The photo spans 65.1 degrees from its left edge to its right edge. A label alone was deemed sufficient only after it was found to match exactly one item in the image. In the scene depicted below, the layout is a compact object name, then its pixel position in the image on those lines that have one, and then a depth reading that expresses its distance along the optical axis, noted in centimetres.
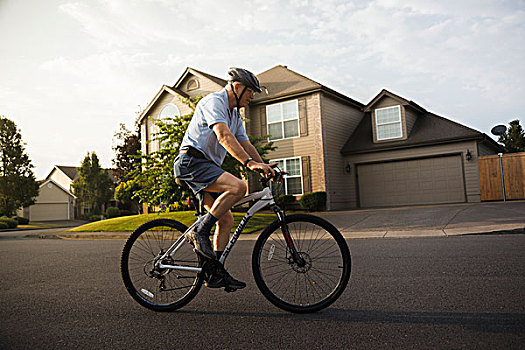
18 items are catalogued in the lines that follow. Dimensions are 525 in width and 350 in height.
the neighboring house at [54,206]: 4369
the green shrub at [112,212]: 3991
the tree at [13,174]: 3403
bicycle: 335
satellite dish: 1870
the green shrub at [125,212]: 4314
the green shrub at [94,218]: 3825
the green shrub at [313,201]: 1903
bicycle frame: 347
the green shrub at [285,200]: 1998
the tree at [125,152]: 3509
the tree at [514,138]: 3847
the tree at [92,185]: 4244
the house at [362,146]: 1925
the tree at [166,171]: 1502
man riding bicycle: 337
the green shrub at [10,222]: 2745
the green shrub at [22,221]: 3381
